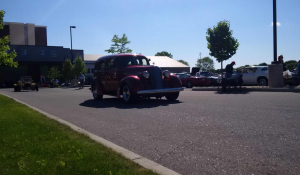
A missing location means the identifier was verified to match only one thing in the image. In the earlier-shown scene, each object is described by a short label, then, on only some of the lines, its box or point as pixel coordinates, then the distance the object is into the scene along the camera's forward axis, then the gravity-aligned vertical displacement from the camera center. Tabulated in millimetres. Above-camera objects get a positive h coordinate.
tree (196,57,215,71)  100183 +8329
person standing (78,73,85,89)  23794 +398
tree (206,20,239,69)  33484 +5844
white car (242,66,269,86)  15542 +382
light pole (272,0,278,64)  12909 +2845
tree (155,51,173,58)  105229 +13502
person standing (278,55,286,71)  12797 +1180
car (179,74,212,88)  18898 +58
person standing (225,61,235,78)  12369 +655
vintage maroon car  8396 +144
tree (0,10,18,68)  14834 +2141
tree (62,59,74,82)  39020 +2239
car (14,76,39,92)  21935 +78
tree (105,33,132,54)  35101 +5898
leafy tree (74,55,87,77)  39020 +3037
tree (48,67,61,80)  37599 +1721
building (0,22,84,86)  41984 +4566
